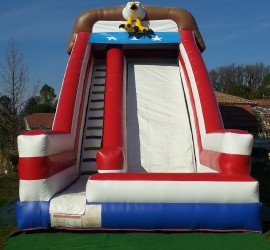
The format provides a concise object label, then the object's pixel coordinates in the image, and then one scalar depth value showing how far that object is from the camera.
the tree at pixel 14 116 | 8.19
